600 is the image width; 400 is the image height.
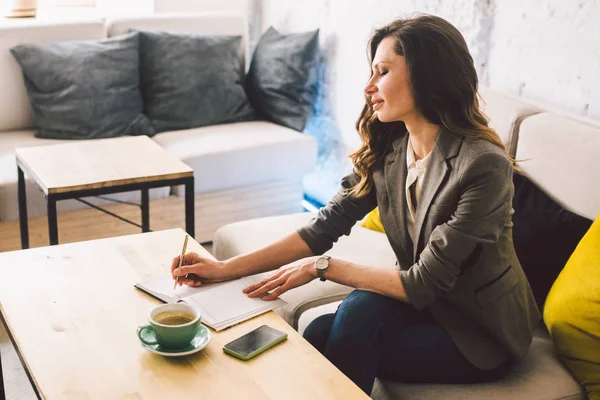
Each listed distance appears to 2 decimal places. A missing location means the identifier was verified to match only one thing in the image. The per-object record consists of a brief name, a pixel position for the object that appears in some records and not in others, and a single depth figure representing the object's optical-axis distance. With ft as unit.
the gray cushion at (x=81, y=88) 11.19
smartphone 4.87
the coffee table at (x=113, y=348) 4.53
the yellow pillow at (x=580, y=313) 5.61
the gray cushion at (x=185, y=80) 11.93
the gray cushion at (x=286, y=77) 12.00
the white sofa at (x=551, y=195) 5.53
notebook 5.26
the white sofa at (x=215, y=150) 10.99
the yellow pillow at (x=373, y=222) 8.50
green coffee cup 4.77
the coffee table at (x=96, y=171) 8.14
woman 5.39
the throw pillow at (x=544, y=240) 6.36
